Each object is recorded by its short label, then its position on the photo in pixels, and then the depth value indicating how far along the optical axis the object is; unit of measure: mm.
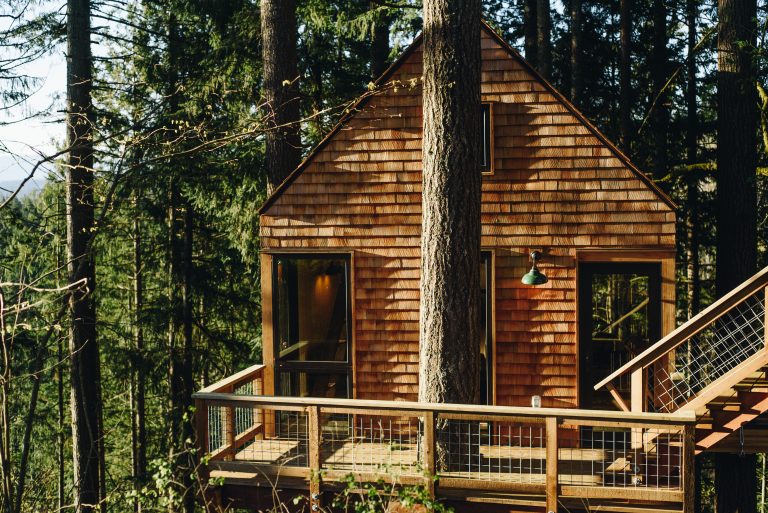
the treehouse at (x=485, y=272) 8055
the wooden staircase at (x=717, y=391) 6457
